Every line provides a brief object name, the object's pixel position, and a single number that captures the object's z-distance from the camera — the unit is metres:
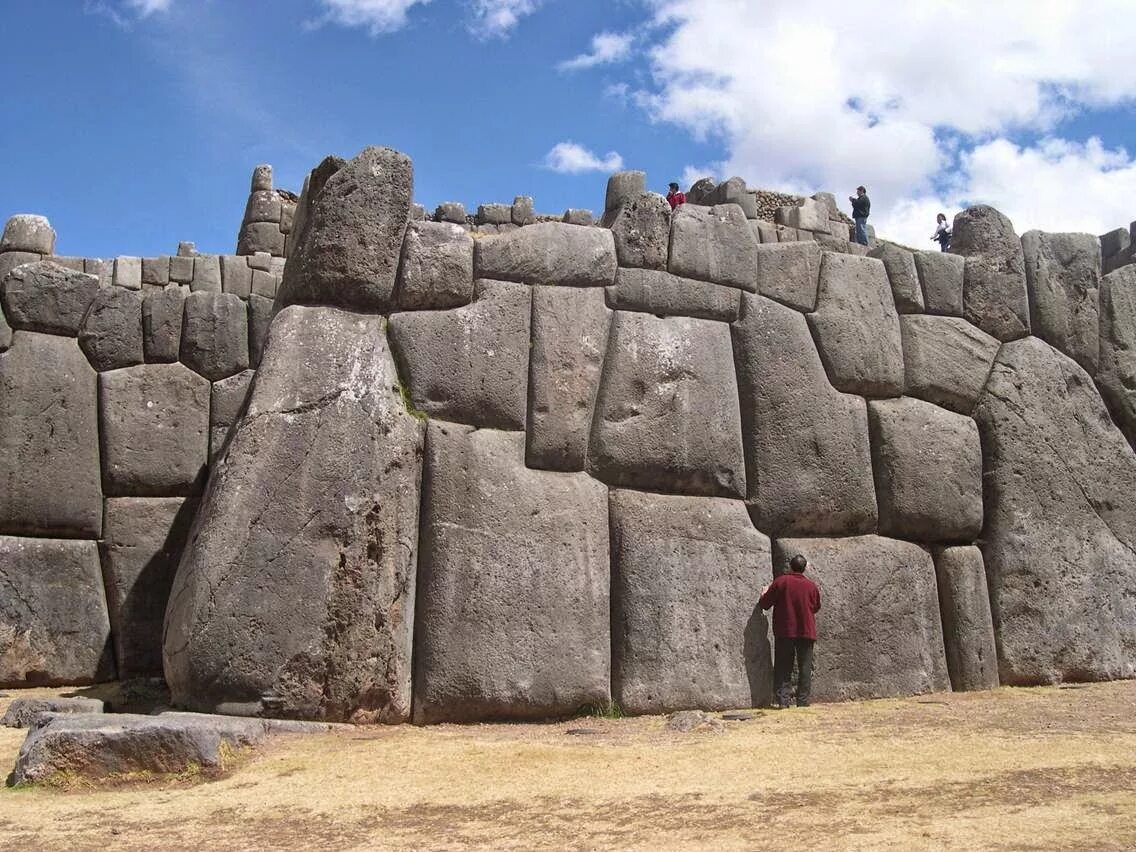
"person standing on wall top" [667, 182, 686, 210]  16.22
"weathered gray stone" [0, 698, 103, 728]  6.66
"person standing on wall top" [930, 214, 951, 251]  19.50
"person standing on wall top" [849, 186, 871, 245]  19.77
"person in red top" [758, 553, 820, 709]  7.65
